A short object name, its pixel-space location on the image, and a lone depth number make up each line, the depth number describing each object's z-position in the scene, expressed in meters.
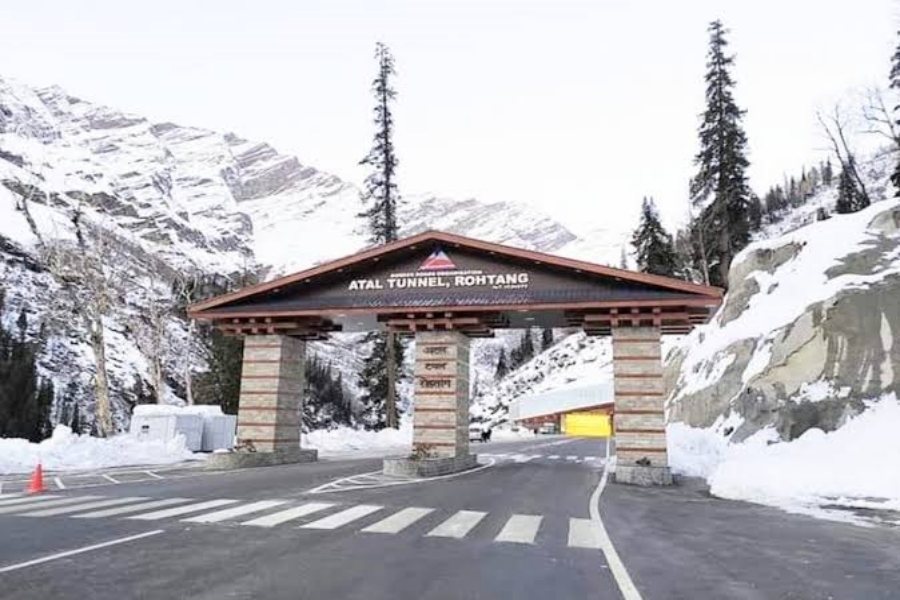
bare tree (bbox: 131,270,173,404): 38.44
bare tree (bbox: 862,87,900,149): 41.75
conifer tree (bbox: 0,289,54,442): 57.47
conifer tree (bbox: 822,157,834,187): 136.24
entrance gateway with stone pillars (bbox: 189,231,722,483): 20.56
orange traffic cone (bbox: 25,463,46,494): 13.77
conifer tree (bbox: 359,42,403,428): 44.59
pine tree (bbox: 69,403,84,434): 67.44
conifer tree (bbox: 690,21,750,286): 47.78
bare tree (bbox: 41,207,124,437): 32.38
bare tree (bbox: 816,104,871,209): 46.86
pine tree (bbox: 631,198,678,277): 66.69
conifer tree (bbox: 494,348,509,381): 171.62
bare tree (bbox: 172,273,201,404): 39.27
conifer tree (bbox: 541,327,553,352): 163.09
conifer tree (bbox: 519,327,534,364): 168.62
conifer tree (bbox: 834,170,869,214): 69.88
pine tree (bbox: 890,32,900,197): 43.62
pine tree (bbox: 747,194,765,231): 50.17
